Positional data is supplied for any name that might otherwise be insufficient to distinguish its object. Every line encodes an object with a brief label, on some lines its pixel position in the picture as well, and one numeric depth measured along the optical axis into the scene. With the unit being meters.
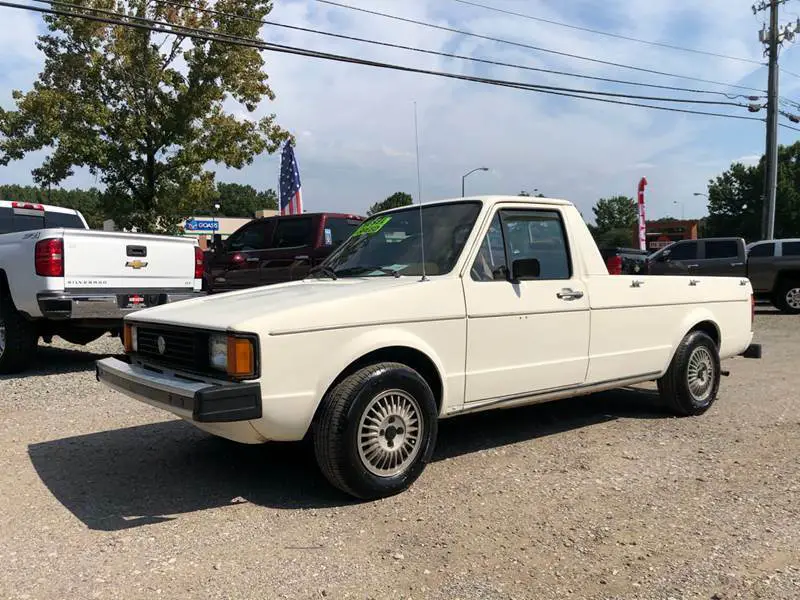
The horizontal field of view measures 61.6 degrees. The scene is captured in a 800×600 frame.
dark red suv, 11.05
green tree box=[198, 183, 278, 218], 126.50
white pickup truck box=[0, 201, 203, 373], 6.92
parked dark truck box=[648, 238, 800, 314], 16.25
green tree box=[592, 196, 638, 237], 119.94
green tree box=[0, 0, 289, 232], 16.86
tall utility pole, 25.08
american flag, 19.23
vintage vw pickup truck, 3.58
